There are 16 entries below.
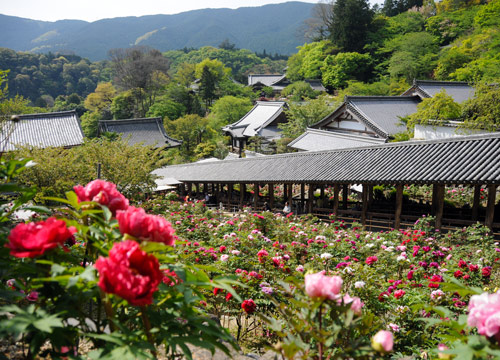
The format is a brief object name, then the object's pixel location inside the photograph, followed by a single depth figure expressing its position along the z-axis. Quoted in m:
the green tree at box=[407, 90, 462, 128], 17.44
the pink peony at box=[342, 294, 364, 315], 1.50
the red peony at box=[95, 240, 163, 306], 1.15
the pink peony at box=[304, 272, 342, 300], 1.38
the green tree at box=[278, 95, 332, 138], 27.19
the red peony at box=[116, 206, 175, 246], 1.30
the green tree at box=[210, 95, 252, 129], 39.03
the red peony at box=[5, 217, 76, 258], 1.29
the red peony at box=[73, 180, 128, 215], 1.51
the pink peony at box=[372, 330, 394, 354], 1.29
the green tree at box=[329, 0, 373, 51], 45.22
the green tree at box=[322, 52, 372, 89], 41.28
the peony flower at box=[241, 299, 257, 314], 2.82
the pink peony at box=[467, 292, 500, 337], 1.19
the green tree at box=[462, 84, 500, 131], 15.20
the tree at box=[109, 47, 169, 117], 47.88
